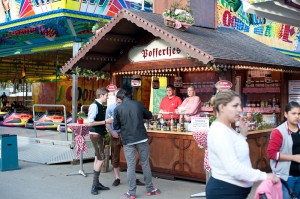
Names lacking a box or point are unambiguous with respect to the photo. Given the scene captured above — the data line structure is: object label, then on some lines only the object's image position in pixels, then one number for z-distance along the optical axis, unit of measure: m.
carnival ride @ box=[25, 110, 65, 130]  14.67
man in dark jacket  7.08
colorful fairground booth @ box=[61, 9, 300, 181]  8.03
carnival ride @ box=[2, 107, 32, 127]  16.72
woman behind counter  8.78
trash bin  9.89
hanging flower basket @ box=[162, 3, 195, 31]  8.51
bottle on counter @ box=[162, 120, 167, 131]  8.95
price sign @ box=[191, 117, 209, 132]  7.60
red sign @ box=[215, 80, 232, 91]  7.46
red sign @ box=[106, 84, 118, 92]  10.00
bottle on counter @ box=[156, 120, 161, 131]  9.09
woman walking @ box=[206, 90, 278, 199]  3.21
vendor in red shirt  9.74
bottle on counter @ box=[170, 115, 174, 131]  8.83
